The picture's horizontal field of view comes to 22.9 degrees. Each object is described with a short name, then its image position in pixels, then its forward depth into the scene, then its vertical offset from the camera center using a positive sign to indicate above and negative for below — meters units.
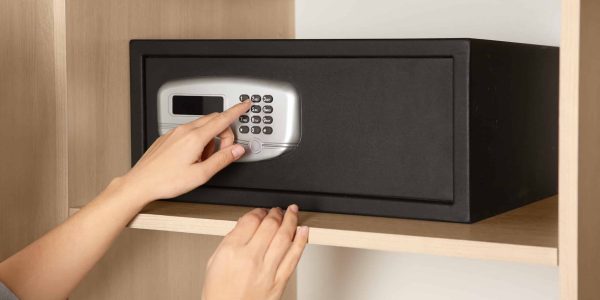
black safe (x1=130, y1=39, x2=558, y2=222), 1.70 -0.03
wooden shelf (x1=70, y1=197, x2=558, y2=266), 1.60 -0.14
